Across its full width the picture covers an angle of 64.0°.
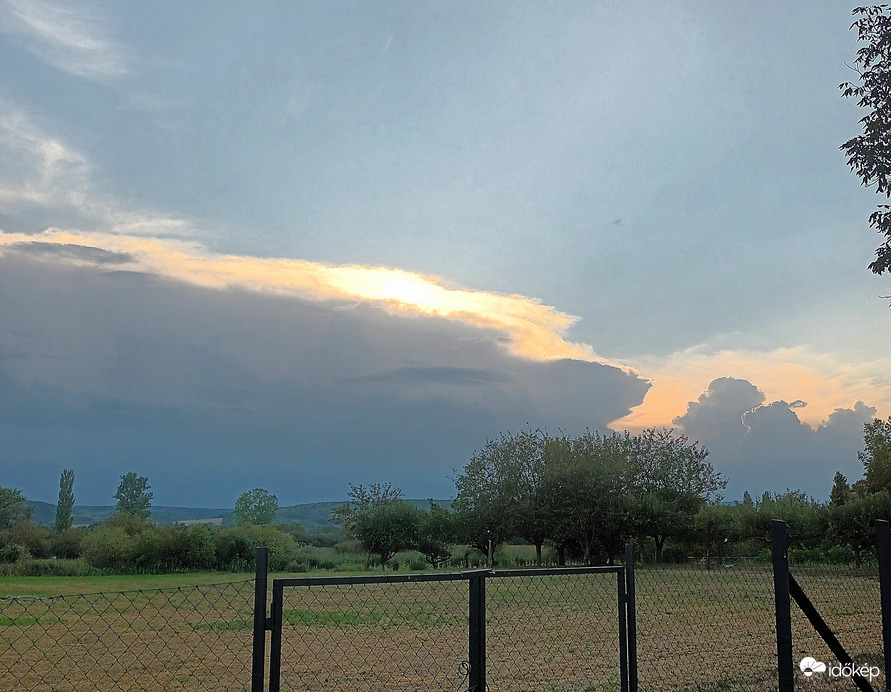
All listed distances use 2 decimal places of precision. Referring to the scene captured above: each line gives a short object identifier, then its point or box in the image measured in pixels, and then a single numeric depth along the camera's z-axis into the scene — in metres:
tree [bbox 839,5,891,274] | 12.12
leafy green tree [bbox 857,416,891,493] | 38.31
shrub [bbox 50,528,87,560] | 45.88
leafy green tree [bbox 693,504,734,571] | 38.91
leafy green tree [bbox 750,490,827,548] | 35.88
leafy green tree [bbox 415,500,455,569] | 48.69
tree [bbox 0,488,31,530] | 65.62
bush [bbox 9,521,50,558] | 46.69
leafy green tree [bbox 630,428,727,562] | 39.00
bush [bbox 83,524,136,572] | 38.44
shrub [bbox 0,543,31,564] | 39.88
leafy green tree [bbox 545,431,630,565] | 39.88
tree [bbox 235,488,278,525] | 89.19
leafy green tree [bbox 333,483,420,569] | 48.91
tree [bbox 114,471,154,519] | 96.12
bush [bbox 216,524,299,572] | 41.34
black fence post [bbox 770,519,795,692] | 5.21
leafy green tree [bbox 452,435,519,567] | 44.62
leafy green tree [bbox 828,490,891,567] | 33.16
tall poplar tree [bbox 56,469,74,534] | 75.75
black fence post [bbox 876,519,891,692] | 5.95
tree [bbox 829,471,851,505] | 64.89
